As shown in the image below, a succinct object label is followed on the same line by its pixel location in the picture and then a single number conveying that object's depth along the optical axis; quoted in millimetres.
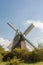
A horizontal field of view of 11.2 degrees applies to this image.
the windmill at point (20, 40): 58312
